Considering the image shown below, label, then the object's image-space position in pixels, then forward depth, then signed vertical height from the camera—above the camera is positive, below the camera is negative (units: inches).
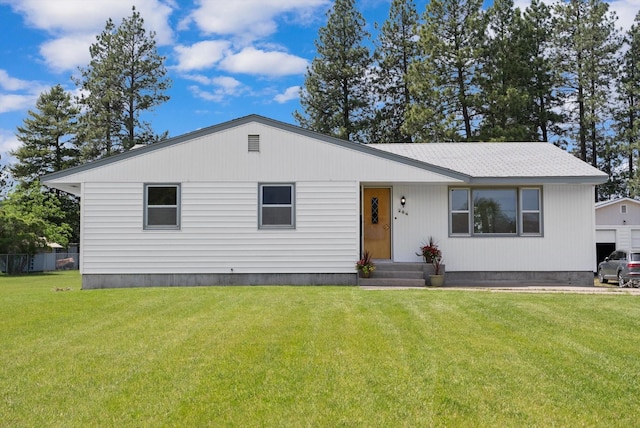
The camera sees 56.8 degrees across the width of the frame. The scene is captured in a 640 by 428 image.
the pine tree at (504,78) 1074.7 +309.8
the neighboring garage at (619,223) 1009.5 +29.0
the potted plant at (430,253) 581.0 -12.8
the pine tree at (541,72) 1179.9 +336.8
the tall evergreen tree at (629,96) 1210.6 +299.2
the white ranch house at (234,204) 569.6 +34.8
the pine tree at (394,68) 1264.8 +375.5
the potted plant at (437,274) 563.8 -32.7
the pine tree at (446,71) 1117.7 +326.6
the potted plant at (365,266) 557.9 -25.0
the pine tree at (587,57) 1198.3 +376.1
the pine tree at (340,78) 1274.6 +352.4
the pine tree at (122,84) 1408.7 +376.9
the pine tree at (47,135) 1593.3 +284.0
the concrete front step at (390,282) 554.3 -39.5
